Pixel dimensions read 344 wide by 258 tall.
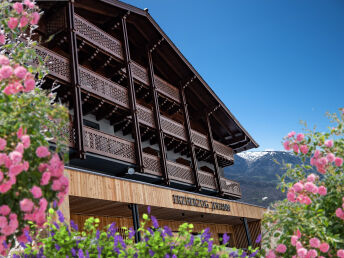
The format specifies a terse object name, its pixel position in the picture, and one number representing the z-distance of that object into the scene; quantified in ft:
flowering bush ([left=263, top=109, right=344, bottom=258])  17.53
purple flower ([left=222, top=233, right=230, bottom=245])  20.79
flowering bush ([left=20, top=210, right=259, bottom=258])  20.30
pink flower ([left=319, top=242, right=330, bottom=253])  16.51
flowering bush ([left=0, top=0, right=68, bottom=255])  11.32
